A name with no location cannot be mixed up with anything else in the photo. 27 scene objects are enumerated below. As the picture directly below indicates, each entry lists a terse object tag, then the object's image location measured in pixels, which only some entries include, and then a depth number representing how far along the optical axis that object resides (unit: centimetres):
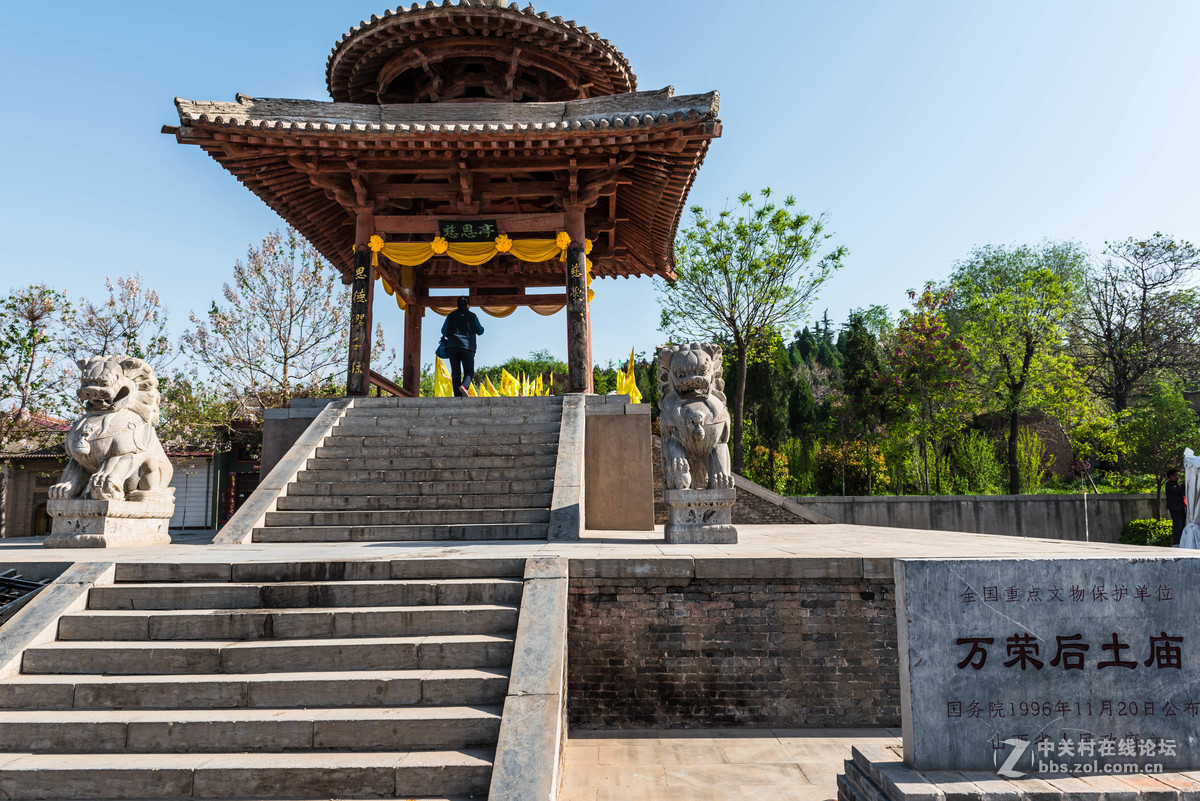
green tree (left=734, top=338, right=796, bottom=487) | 2259
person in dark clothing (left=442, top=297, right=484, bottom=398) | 1188
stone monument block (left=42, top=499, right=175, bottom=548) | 644
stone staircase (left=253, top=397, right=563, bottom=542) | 702
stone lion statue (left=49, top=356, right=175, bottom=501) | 668
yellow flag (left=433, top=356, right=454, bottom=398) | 1192
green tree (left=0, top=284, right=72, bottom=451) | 1509
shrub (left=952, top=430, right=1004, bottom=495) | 1931
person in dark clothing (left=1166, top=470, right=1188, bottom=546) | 1210
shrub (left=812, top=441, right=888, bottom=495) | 2064
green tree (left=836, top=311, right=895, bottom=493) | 2011
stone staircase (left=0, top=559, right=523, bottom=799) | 321
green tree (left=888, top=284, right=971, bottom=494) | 1892
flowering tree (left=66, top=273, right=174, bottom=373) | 1678
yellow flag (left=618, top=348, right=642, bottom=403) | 1066
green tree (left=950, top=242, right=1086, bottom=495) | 1806
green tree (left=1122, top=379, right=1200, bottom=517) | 1630
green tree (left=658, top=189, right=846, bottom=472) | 1950
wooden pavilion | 951
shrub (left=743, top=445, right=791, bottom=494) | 2077
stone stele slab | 288
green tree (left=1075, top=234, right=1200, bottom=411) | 2255
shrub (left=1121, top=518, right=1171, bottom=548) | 1386
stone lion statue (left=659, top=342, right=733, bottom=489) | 641
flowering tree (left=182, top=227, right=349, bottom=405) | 1788
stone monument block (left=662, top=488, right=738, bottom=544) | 634
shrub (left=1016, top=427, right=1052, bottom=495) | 1972
